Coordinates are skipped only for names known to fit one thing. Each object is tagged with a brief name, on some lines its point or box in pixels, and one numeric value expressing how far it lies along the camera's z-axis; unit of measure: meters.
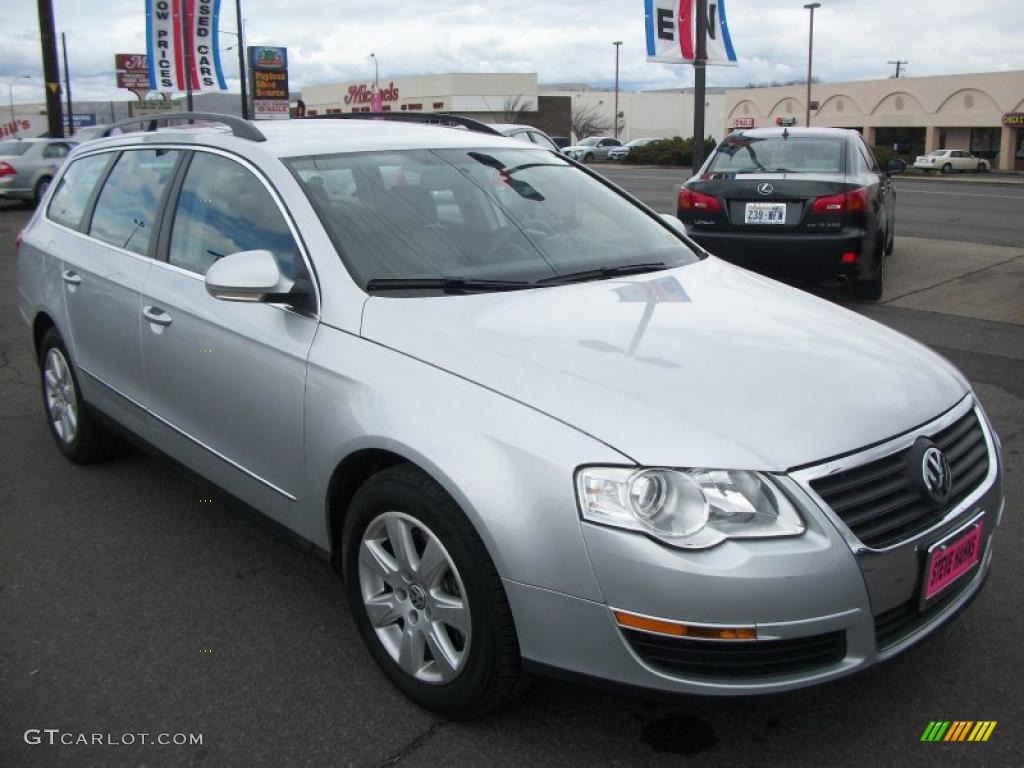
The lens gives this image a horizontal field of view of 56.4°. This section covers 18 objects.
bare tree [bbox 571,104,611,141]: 84.00
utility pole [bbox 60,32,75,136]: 62.34
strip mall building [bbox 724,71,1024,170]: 51.38
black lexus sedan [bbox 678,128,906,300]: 8.02
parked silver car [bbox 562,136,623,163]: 53.69
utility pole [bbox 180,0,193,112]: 22.33
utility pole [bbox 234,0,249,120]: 36.66
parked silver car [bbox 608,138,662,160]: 50.18
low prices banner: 22.17
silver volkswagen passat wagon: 2.24
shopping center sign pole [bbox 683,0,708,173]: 11.96
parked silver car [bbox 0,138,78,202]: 19.39
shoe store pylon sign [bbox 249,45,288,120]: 43.66
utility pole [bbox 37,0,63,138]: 20.30
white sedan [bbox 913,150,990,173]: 46.94
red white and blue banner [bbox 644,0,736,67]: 11.91
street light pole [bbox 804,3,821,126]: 57.21
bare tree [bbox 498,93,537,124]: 72.94
